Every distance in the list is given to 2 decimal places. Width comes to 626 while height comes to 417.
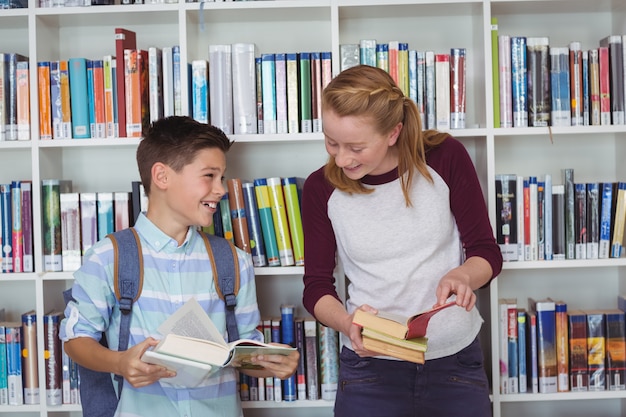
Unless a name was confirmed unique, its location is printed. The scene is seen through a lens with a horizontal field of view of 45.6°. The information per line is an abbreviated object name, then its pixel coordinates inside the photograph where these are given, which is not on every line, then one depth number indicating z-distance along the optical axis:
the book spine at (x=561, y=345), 2.53
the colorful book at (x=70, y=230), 2.50
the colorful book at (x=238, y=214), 2.46
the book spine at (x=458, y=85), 2.48
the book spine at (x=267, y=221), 2.47
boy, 1.92
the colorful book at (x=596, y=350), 2.53
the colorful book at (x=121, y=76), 2.46
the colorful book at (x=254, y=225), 2.47
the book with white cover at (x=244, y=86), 2.46
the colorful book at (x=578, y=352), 2.53
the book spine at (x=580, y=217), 2.51
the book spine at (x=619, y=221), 2.49
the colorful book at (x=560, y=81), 2.48
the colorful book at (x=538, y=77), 2.47
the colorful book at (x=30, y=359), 2.52
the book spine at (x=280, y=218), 2.47
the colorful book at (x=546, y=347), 2.53
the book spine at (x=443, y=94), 2.47
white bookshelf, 2.62
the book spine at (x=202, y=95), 2.47
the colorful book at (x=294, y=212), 2.48
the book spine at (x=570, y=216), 2.50
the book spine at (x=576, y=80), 2.49
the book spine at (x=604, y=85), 2.49
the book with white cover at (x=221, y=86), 2.47
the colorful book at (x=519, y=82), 2.47
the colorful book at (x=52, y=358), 2.50
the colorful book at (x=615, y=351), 2.53
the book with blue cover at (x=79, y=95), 2.49
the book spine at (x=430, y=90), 2.48
